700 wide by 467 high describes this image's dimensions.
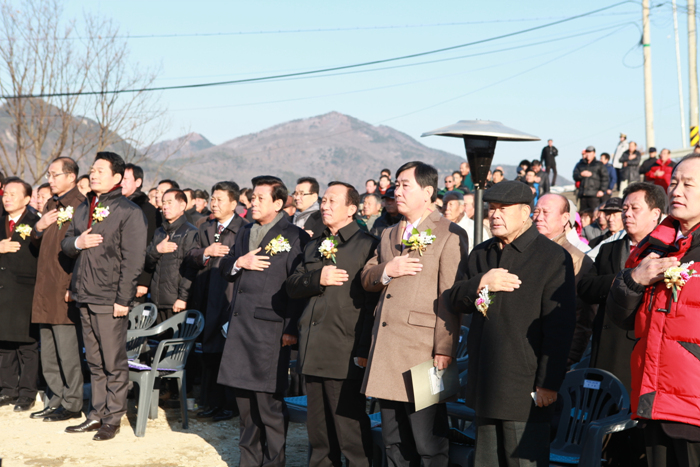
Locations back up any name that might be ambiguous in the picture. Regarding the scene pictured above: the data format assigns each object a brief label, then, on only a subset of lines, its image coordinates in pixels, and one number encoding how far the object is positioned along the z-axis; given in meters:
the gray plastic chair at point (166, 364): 6.25
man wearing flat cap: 3.55
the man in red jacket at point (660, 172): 16.72
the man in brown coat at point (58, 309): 6.52
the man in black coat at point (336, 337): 4.62
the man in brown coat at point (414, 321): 4.12
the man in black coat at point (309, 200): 7.59
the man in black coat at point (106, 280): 5.96
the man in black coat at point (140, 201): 7.91
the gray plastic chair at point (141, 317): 7.46
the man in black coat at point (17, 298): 7.09
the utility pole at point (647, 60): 21.56
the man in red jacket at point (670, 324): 2.75
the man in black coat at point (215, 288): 6.79
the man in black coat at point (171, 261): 7.49
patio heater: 6.56
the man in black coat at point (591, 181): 16.58
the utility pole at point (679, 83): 33.22
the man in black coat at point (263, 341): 5.17
